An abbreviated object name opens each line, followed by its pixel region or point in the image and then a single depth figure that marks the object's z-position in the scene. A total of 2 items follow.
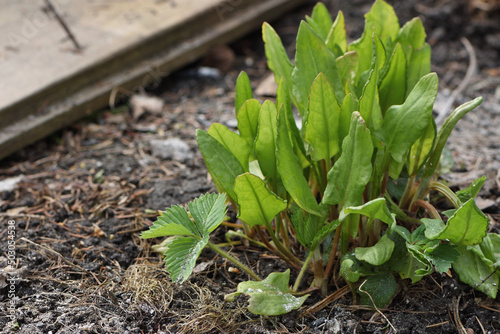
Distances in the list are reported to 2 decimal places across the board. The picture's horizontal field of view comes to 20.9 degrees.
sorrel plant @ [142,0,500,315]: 0.84
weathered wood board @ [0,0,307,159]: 1.07
